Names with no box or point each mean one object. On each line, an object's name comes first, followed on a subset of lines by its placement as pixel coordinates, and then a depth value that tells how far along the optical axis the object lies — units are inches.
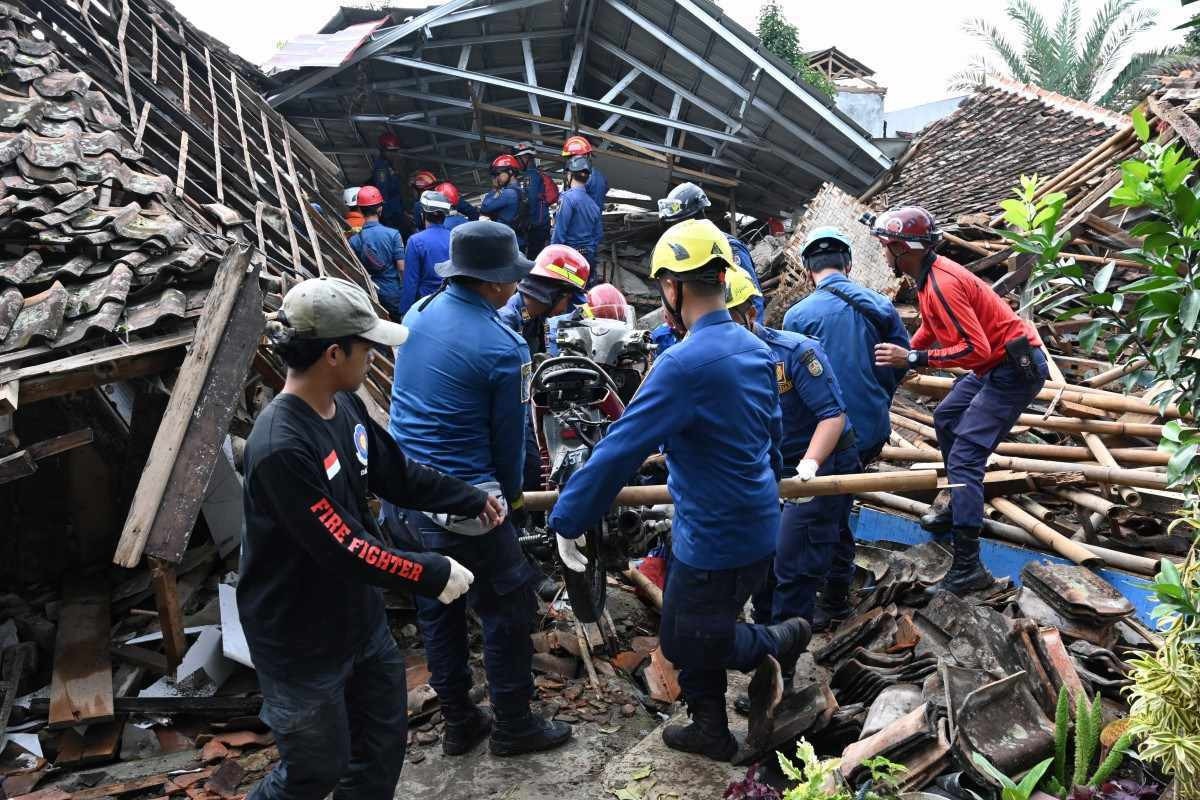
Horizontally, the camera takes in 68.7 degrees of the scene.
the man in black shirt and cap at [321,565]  100.9
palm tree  796.0
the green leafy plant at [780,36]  839.7
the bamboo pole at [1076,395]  250.5
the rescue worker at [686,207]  248.1
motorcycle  162.9
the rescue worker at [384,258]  358.3
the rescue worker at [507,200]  382.0
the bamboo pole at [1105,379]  277.3
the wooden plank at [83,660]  173.3
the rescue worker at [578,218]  367.6
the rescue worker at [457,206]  375.2
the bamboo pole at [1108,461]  215.0
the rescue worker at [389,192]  453.1
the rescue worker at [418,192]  429.7
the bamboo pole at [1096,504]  215.9
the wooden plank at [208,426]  146.3
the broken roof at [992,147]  458.3
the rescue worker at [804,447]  164.7
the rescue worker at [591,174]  389.7
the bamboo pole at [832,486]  145.1
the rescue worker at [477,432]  142.9
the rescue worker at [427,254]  334.6
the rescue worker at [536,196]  400.8
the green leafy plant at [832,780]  95.5
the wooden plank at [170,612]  153.6
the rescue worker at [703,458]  126.1
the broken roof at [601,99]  414.9
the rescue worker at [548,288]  189.5
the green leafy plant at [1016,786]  102.8
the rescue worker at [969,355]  196.1
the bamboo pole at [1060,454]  230.4
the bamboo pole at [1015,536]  195.0
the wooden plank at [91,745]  167.7
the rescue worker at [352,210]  397.7
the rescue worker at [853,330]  187.9
